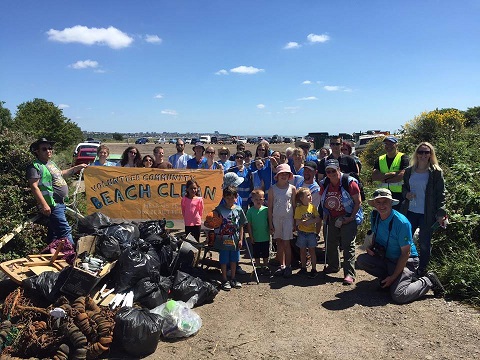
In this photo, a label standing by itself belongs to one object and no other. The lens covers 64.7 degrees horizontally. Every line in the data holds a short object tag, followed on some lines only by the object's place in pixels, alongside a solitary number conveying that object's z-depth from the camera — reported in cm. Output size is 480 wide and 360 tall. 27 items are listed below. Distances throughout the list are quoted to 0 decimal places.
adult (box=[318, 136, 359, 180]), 691
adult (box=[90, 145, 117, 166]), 791
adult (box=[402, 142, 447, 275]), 539
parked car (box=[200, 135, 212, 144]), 7455
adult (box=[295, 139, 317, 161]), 820
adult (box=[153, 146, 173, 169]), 805
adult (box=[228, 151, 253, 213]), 765
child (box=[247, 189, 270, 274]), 608
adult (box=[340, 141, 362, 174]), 896
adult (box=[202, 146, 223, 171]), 832
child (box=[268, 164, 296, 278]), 604
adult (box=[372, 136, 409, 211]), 636
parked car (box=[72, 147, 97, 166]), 1862
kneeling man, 501
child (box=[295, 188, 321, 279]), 599
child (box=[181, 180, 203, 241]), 655
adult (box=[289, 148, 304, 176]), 745
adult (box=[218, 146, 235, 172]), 851
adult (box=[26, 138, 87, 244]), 535
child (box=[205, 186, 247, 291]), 566
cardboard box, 426
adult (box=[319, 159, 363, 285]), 573
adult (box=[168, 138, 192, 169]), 913
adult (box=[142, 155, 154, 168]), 792
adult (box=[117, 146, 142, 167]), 793
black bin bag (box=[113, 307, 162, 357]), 380
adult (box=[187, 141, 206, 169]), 847
